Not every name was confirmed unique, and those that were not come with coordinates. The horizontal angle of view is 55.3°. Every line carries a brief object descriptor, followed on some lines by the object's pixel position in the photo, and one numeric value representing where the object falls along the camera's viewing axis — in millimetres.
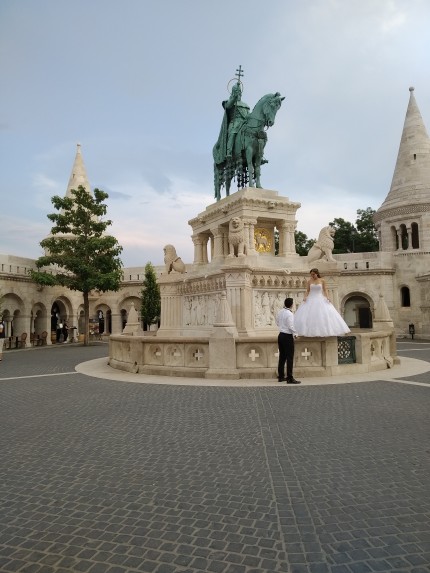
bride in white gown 9703
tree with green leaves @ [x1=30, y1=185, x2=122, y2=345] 26469
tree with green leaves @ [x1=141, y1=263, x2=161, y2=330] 35188
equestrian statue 14617
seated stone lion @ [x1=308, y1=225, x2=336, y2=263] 13727
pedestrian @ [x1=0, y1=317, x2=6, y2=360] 19750
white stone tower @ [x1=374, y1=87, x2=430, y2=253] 30562
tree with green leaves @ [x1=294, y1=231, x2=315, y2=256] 45938
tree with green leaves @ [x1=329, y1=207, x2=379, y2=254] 47156
